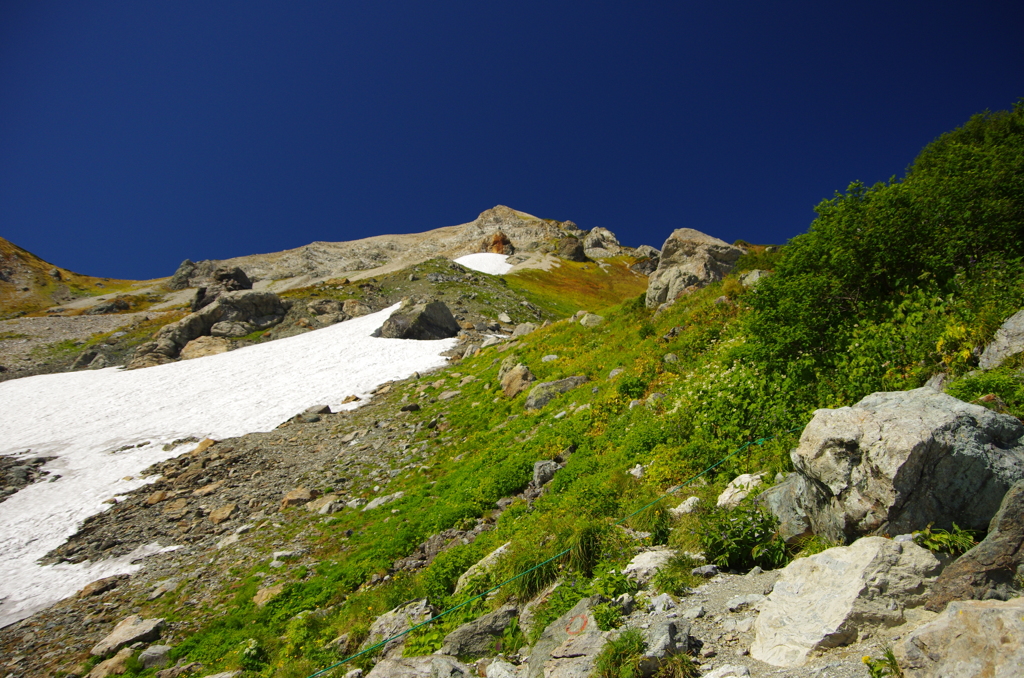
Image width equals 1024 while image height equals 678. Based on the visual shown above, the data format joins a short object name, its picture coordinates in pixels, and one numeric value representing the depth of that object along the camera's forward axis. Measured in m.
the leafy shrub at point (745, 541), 6.53
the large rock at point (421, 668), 6.38
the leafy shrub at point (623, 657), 5.14
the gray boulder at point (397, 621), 8.41
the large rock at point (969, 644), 3.51
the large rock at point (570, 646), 5.70
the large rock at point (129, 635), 10.66
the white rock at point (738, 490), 7.70
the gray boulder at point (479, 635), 7.07
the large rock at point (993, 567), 4.33
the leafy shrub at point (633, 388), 14.54
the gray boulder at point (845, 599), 4.64
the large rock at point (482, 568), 8.90
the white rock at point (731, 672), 4.75
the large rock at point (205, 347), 41.16
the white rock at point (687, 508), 8.02
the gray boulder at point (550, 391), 18.00
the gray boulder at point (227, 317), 43.09
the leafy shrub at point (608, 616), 6.06
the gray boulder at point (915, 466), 5.15
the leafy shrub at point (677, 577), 6.42
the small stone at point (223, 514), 15.85
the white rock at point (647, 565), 6.93
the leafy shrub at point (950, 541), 4.89
